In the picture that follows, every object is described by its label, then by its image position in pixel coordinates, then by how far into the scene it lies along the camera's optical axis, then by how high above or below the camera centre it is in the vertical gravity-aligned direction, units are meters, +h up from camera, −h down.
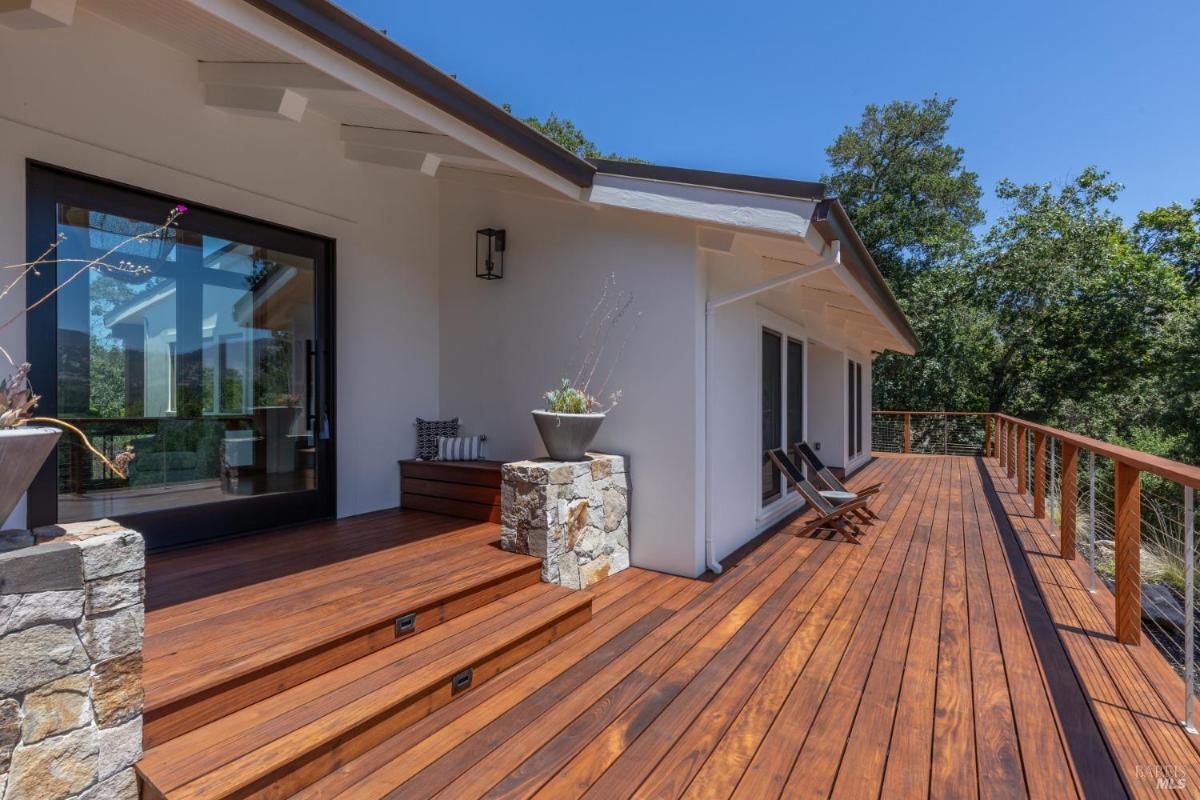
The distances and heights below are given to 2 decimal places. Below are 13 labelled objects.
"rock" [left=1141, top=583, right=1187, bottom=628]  4.75 -1.75
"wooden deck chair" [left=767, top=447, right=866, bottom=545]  4.87 -0.95
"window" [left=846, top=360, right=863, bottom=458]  9.63 -0.22
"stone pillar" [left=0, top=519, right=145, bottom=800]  1.38 -0.67
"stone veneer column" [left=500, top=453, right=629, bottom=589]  3.22 -0.69
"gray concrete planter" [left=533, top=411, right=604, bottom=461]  3.47 -0.22
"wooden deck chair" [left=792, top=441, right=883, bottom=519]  5.79 -0.70
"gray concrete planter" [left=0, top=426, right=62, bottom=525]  1.36 -0.15
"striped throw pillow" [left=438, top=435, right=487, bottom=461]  4.49 -0.41
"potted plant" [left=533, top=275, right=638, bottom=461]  3.49 -0.03
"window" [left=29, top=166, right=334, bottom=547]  2.88 +0.17
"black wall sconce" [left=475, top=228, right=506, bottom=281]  4.43 +1.08
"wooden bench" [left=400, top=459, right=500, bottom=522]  4.07 -0.68
